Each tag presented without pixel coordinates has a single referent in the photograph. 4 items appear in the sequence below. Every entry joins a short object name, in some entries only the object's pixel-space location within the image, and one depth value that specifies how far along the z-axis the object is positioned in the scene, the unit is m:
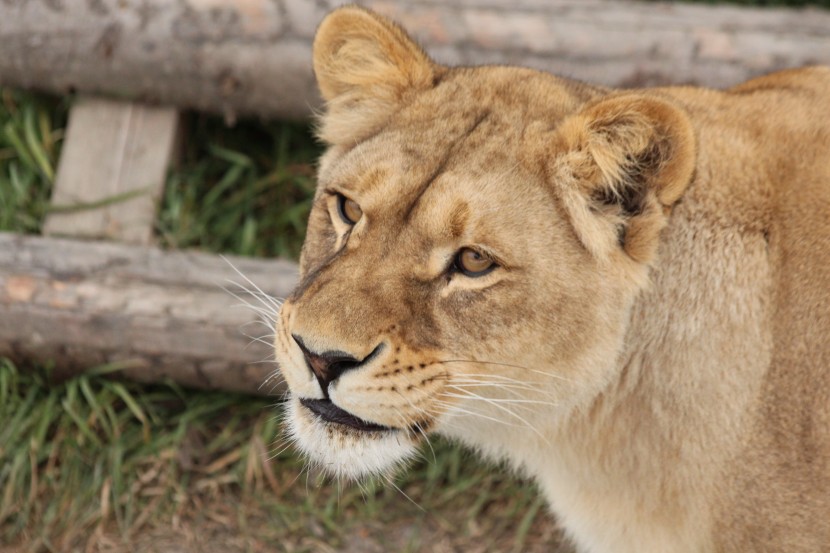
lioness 4.15
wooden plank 7.20
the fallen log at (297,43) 7.10
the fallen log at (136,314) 6.42
